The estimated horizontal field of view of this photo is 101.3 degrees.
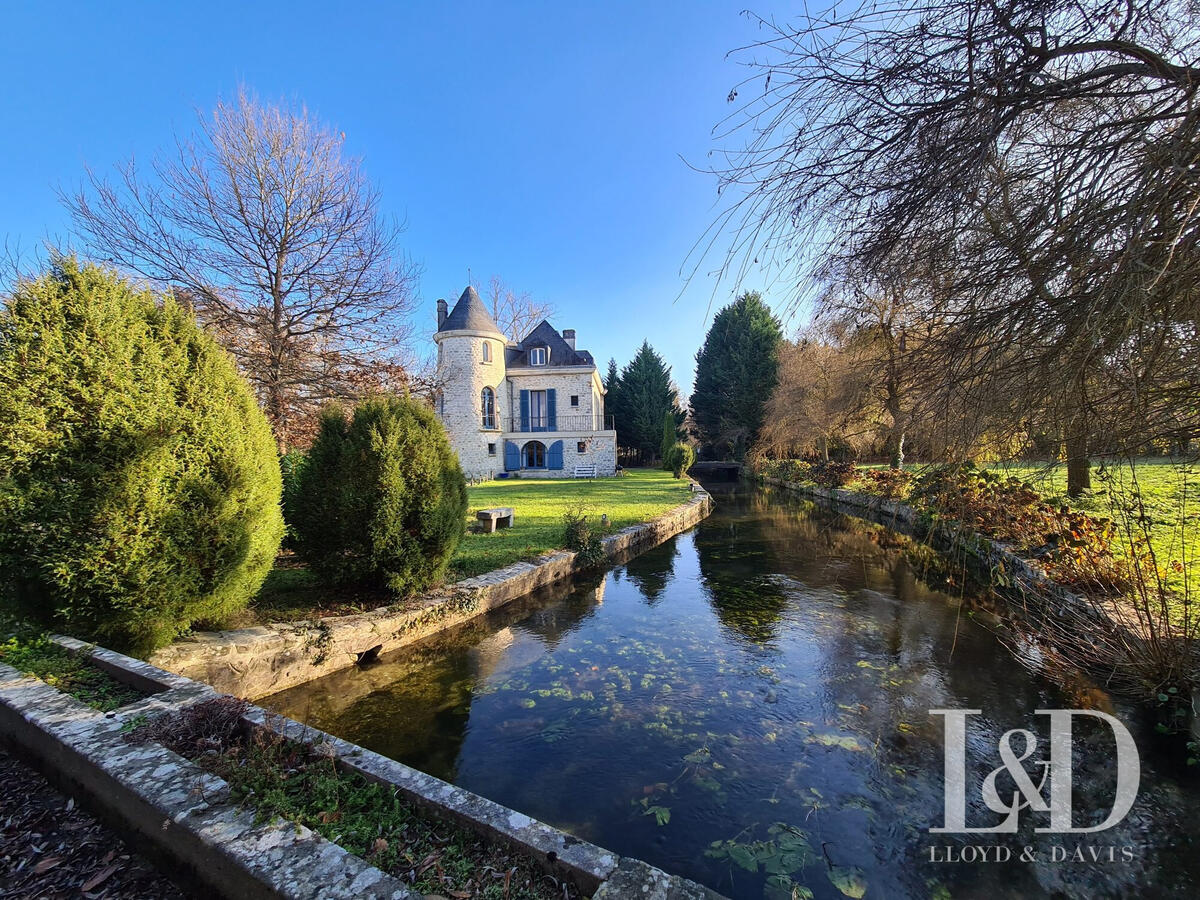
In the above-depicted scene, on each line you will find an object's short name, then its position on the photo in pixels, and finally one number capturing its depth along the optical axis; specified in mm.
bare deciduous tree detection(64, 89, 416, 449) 9070
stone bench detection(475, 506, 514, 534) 10578
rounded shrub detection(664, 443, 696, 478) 26109
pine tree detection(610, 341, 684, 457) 40156
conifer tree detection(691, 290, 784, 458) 37156
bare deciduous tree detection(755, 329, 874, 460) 15545
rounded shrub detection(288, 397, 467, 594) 5383
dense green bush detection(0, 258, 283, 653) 3338
